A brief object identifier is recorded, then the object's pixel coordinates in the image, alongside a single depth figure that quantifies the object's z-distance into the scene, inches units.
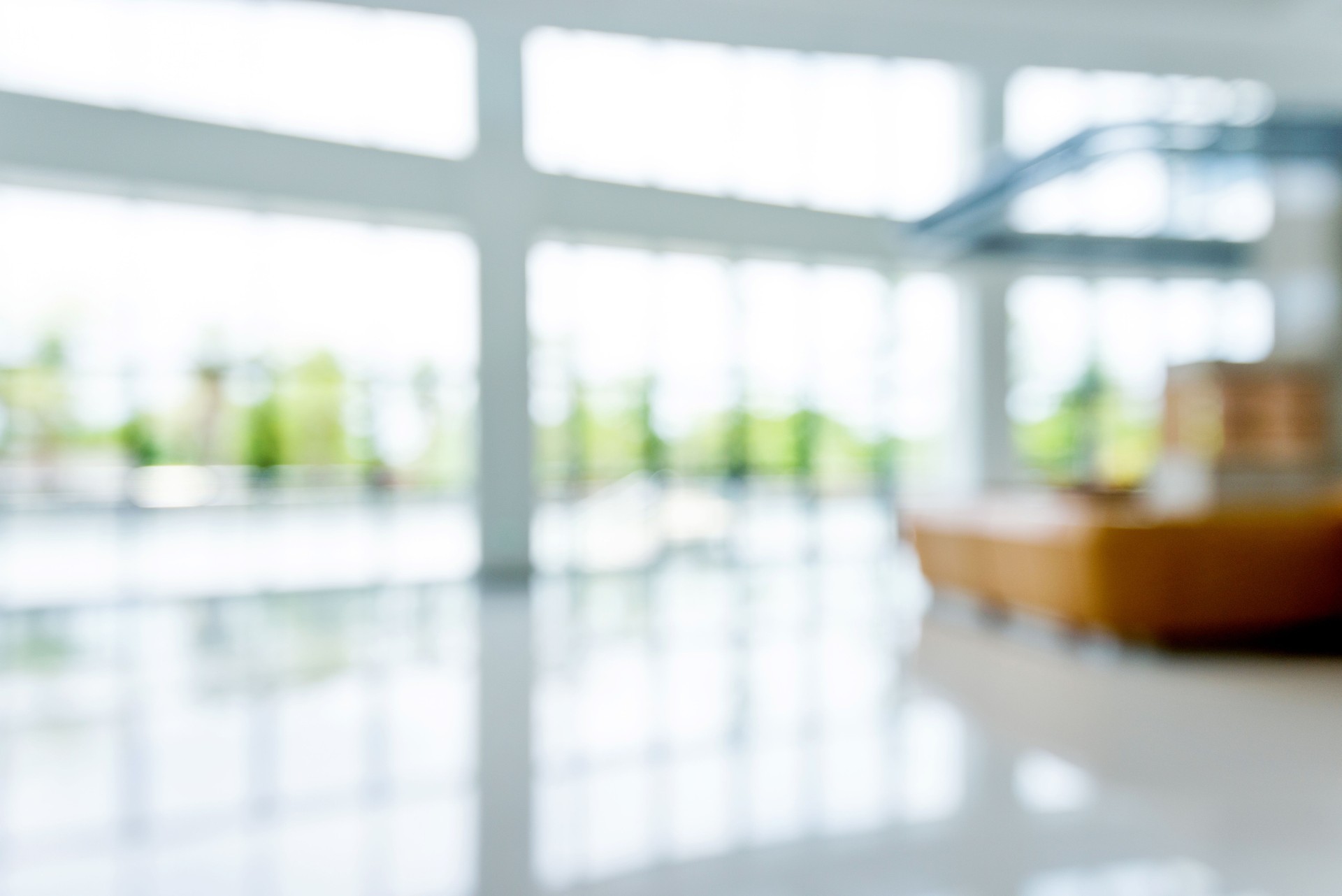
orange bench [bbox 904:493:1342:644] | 271.4
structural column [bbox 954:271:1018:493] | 596.4
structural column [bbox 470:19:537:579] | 442.0
